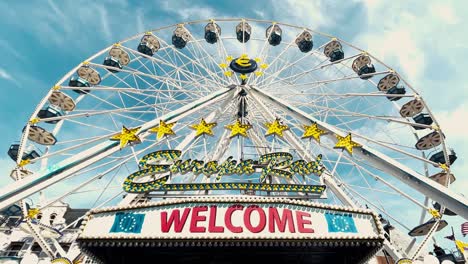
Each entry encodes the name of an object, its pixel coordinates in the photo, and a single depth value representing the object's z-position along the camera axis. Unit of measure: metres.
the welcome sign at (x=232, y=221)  10.33
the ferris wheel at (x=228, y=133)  13.31
